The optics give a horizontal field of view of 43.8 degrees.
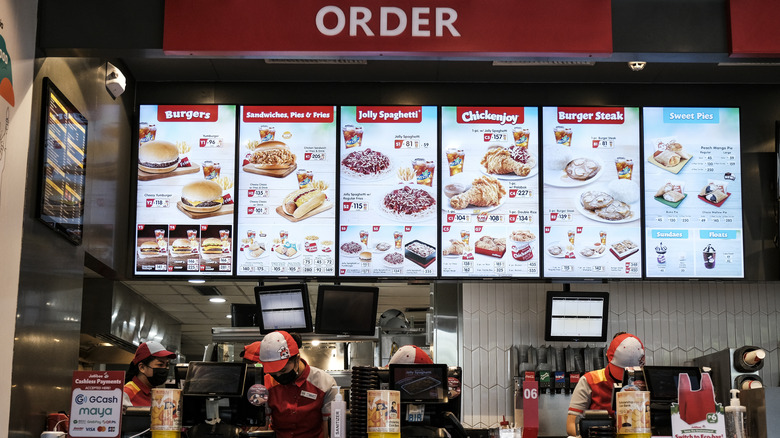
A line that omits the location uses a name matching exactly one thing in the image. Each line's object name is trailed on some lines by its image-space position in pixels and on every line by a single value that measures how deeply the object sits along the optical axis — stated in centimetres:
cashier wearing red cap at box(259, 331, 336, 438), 615
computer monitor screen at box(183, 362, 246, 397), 496
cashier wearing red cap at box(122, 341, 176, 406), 693
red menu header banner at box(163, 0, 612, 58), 596
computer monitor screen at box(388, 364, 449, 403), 478
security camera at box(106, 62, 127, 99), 741
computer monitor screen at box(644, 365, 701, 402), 500
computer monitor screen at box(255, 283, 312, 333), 795
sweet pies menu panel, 829
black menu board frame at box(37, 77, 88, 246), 629
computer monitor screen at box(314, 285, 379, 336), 798
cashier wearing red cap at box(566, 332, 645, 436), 673
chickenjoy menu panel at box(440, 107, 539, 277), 827
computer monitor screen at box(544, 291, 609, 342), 829
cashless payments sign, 465
